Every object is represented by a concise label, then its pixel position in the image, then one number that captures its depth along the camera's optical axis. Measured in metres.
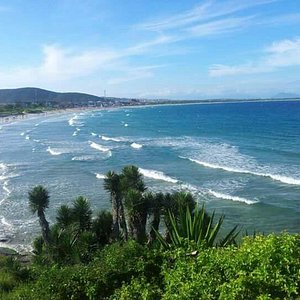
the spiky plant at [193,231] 9.74
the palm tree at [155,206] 15.07
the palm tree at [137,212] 14.66
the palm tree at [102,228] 16.51
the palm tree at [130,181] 16.50
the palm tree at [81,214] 15.95
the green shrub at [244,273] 6.22
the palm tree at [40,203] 16.49
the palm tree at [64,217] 16.02
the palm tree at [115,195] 16.17
